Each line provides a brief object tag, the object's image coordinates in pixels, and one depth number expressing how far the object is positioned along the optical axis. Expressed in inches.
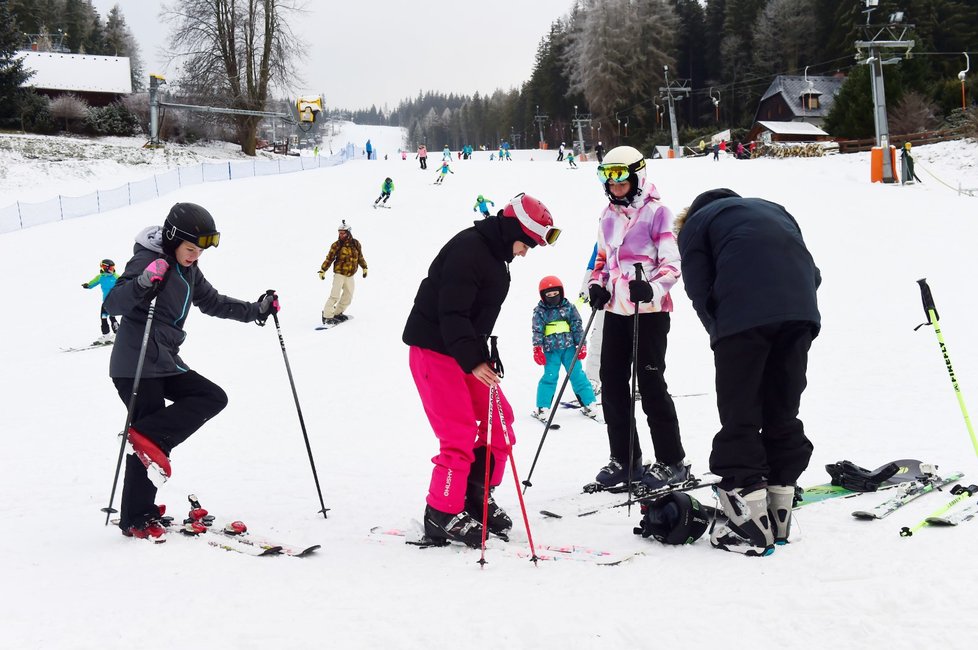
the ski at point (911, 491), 149.9
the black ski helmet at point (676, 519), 146.1
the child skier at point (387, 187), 961.5
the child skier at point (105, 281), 493.0
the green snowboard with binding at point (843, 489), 165.2
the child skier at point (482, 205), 792.4
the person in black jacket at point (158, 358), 165.5
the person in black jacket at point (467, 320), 152.3
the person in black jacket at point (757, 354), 137.3
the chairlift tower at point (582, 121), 2772.6
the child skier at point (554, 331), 280.1
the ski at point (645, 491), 170.9
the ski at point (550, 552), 143.1
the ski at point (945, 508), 137.1
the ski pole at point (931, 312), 174.2
